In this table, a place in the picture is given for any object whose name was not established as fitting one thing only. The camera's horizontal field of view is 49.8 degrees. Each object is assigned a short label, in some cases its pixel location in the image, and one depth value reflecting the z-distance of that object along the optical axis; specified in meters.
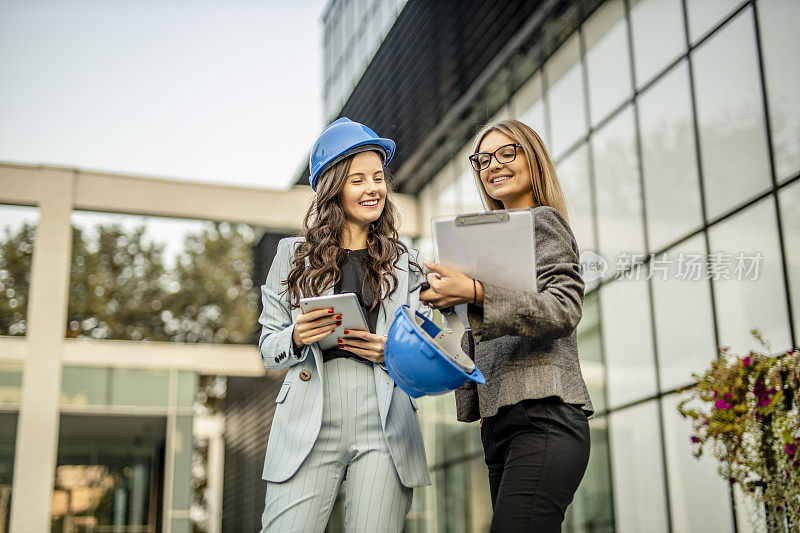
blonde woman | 2.01
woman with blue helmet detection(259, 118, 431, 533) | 2.28
